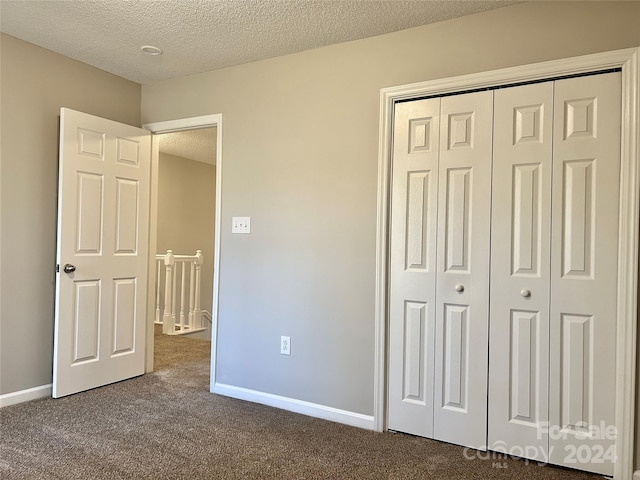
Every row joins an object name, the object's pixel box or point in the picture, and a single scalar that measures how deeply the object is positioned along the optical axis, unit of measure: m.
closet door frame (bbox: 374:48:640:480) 2.04
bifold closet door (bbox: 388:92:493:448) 2.40
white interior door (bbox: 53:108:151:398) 3.03
